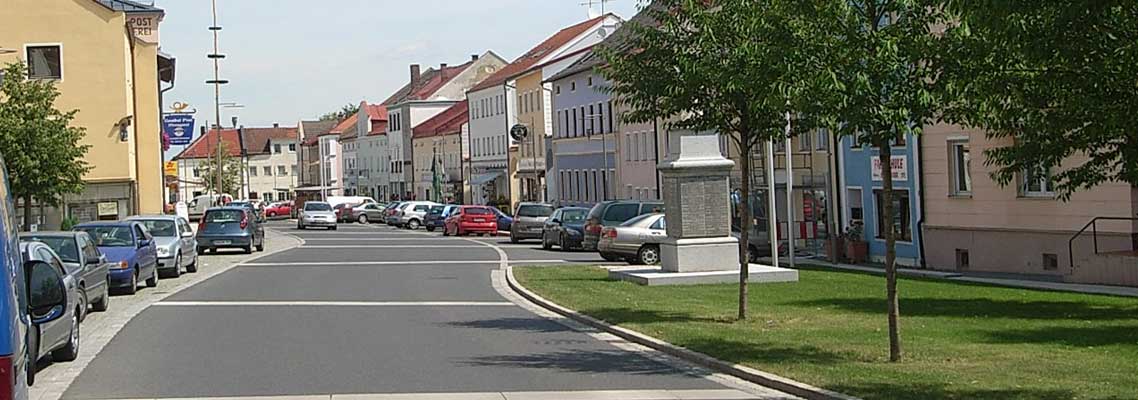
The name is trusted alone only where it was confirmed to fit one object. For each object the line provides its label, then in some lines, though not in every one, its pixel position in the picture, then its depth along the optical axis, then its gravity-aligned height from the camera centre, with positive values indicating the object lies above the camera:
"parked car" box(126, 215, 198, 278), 32.19 -0.24
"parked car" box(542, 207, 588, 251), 45.34 -0.30
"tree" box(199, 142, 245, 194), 134.88 +5.22
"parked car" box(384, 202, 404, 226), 82.54 +0.66
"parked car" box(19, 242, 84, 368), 13.88 -0.91
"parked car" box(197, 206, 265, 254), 45.50 +0.02
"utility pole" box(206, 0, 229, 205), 76.88 +7.85
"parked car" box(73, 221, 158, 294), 26.53 -0.31
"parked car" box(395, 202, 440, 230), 79.12 +0.54
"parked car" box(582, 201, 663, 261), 39.06 +0.10
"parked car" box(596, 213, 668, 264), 34.34 -0.52
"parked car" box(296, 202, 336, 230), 77.38 +0.57
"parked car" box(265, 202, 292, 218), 114.25 +1.47
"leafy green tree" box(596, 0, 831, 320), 17.36 +1.71
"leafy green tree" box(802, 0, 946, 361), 13.15 +1.20
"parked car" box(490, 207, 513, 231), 64.50 +0.02
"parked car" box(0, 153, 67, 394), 6.92 -0.34
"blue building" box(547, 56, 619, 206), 71.69 +3.90
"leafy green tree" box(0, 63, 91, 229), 36.91 +2.33
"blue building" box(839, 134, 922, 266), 37.50 +0.34
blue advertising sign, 58.97 +4.15
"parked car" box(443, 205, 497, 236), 63.84 +0.05
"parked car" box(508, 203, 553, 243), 53.62 -0.05
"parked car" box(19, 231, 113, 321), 20.89 -0.38
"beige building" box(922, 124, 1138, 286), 28.78 -0.40
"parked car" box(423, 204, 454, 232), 74.19 +0.24
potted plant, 39.03 -1.06
